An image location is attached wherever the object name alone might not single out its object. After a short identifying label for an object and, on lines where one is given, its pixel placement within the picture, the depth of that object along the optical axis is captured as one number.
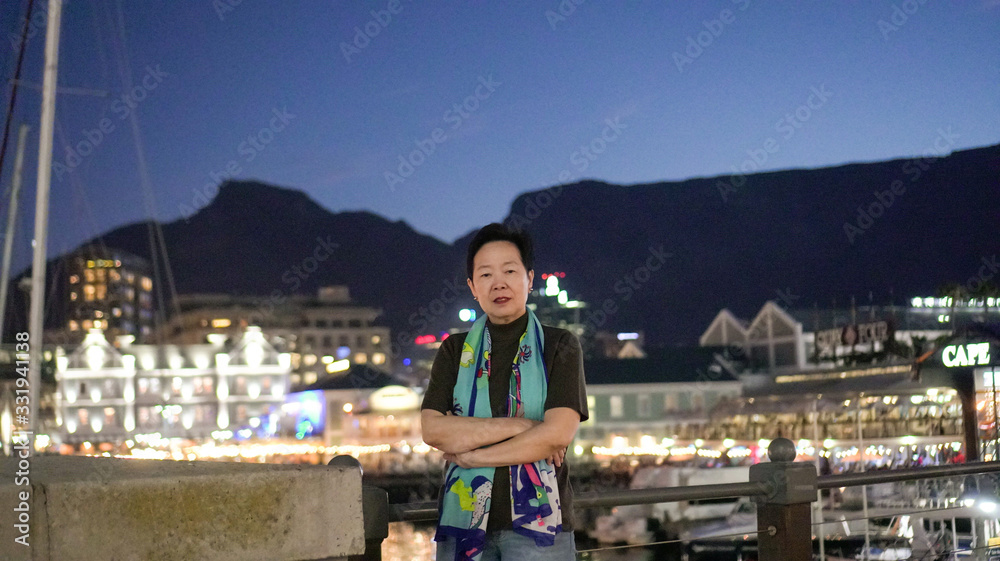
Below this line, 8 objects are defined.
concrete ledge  2.49
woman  3.21
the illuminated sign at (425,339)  91.53
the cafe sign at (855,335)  47.59
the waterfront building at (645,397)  53.94
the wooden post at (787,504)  5.08
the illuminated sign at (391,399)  65.12
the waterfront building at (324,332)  116.56
